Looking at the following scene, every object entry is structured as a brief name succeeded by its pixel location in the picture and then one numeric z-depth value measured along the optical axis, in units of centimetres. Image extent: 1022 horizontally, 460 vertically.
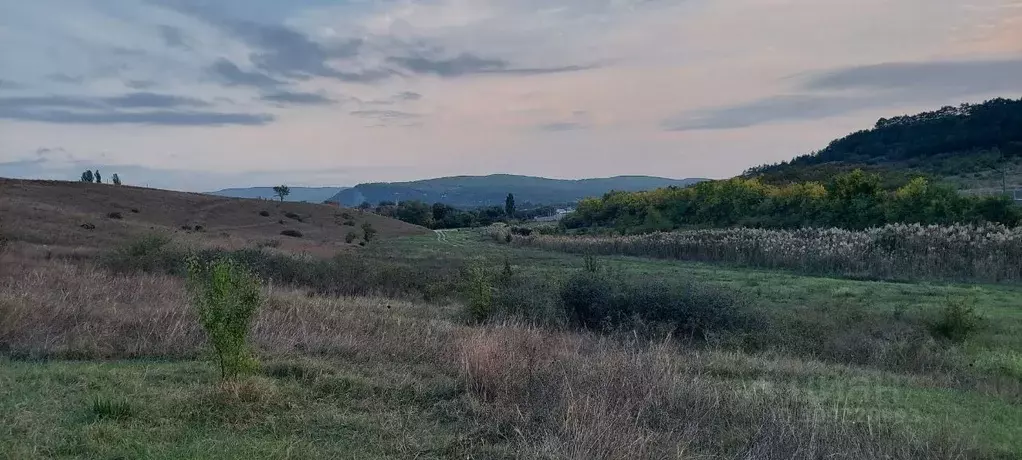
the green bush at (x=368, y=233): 5069
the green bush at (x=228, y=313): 681
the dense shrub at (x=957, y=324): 1226
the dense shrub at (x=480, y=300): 1381
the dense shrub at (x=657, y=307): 1297
